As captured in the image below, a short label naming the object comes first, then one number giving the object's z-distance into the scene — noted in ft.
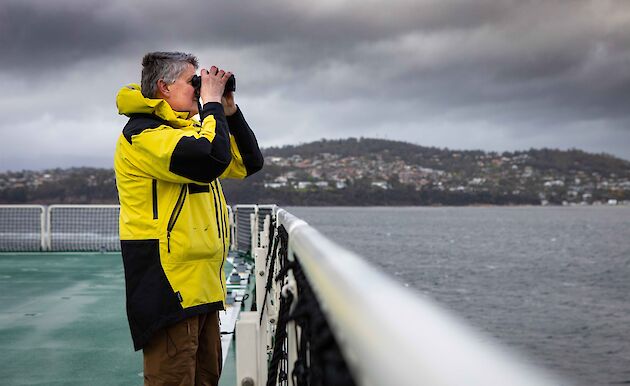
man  7.59
